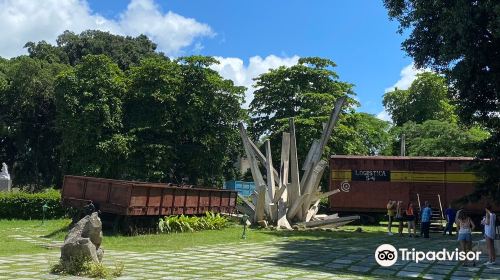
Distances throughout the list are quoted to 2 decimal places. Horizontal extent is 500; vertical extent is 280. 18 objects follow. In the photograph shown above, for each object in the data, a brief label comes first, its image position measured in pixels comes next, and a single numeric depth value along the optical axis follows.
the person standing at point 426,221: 18.22
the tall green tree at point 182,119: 32.28
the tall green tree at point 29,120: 36.22
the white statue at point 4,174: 30.12
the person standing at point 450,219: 19.72
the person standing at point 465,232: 11.36
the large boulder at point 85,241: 8.48
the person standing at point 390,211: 19.25
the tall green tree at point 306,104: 34.34
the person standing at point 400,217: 18.47
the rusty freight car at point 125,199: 16.00
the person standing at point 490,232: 11.26
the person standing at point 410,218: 18.23
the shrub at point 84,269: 8.27
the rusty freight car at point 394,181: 24.30
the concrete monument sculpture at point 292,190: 20.39
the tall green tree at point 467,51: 13.33
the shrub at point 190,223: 17.55
